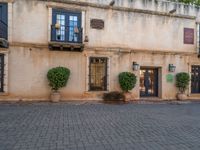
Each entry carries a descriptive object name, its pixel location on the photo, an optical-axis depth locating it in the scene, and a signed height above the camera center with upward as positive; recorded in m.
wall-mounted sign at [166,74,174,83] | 10.98 -0.16
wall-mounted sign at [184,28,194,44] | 11.37 +2.96
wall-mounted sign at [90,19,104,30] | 9.77 +3.30
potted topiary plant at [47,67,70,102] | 8.76 -0.22
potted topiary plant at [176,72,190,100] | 10.76 -0.47
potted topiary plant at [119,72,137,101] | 9.63 -0.40
